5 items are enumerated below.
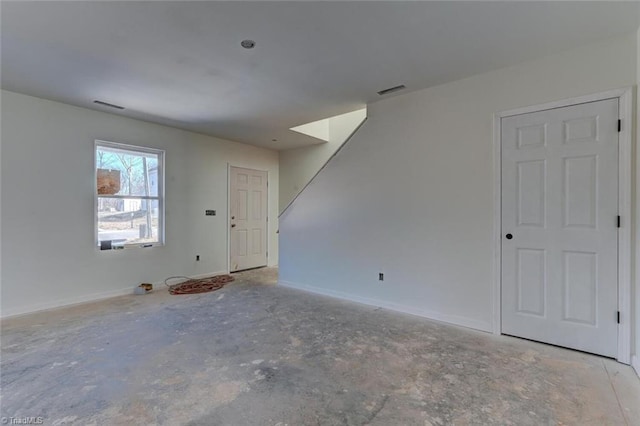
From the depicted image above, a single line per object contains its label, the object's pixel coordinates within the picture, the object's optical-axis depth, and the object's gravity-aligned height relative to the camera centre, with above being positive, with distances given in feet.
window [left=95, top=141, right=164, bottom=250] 14.02 +0.83
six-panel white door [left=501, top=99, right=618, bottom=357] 8.09 -0.39
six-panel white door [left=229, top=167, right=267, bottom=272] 19.54 -0.39
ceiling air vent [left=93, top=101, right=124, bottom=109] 12.44 +4.57
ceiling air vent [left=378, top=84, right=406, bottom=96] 11.03 +4.61
